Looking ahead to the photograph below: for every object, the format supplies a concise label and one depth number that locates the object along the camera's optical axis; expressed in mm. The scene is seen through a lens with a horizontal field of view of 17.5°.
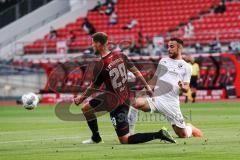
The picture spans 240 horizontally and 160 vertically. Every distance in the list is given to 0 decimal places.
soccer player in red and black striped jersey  15734
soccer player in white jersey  16969
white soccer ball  17594
